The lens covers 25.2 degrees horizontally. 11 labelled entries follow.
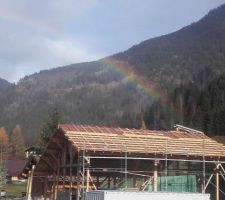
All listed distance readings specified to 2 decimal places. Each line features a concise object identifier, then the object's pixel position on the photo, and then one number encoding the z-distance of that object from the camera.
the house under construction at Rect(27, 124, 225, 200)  28.14
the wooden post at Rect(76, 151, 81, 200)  28.01
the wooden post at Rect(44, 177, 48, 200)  37.27
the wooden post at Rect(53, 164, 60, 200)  33.95
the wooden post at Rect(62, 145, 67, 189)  31.89
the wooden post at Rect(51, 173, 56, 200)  34.28
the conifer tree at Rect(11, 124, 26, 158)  126.05
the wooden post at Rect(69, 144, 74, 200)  30.08
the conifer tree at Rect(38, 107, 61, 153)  68.06
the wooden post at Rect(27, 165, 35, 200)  37.84
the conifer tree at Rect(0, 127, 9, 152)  127.44
